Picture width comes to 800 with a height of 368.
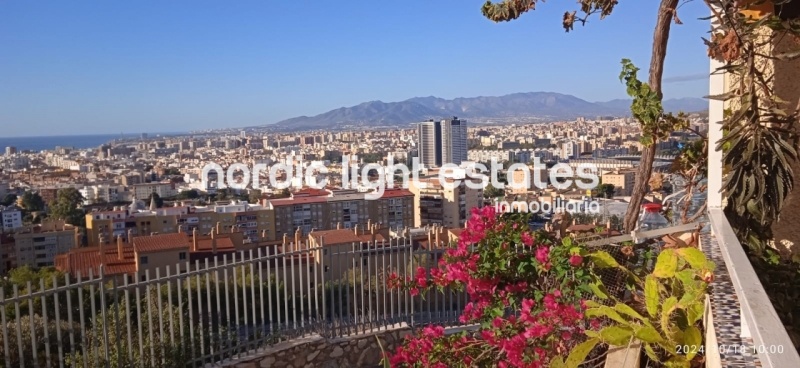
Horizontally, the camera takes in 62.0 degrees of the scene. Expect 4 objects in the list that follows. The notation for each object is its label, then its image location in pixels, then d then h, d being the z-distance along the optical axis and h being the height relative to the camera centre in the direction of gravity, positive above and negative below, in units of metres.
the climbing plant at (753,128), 2.80 -0.07
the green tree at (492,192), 41.95 -4.67
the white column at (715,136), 3.28 -0.12
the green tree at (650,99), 4.20 +0.10
